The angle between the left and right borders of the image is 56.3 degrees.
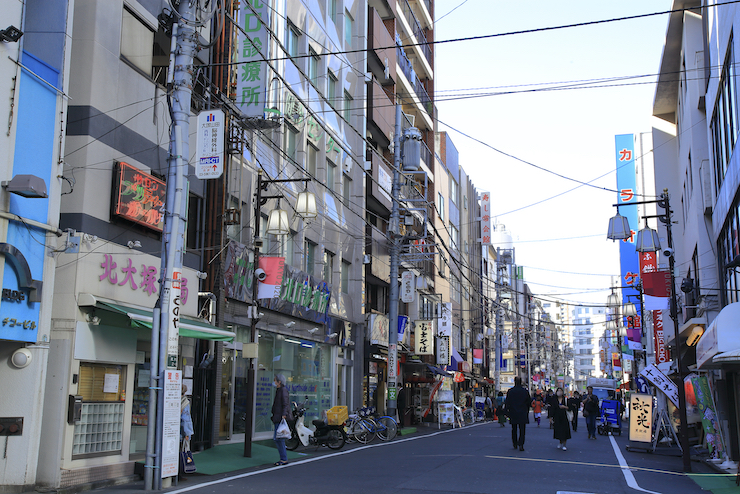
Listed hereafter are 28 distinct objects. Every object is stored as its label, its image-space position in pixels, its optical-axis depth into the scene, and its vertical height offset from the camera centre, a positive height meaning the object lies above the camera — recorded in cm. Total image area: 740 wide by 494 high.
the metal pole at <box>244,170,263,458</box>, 1680 +113
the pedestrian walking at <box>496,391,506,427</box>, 3339 -220
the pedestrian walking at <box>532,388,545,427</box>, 4125 -226
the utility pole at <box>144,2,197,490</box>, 1126 +213
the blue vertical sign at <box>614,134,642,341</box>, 5438 +1386
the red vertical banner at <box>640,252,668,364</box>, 3734 +165
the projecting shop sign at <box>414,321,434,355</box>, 3903 +161
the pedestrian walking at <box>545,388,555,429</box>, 2268 -100
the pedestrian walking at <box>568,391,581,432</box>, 3224 -185
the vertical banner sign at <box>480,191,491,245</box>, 7119 +1443
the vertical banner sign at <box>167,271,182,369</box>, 1152 +70
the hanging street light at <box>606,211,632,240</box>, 2020 +407
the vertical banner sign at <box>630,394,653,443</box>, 2144 -152
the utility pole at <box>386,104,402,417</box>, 2566 +297
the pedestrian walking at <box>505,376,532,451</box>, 1848 -106
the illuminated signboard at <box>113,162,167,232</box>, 1303 +324
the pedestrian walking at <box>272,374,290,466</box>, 1512 -99
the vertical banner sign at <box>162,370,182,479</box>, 1130 -97
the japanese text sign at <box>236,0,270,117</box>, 2014 +861
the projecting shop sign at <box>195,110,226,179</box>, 1304 +407
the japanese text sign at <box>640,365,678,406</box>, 2072 -33
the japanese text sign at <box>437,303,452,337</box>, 4469 +300
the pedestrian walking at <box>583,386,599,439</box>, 2677 -168
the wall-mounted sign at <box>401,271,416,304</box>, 3653 +404
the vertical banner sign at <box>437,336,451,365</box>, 4138 +101
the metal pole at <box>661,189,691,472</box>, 1562 -81
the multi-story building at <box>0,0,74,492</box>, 1055 +240
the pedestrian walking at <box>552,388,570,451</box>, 1933 -155
